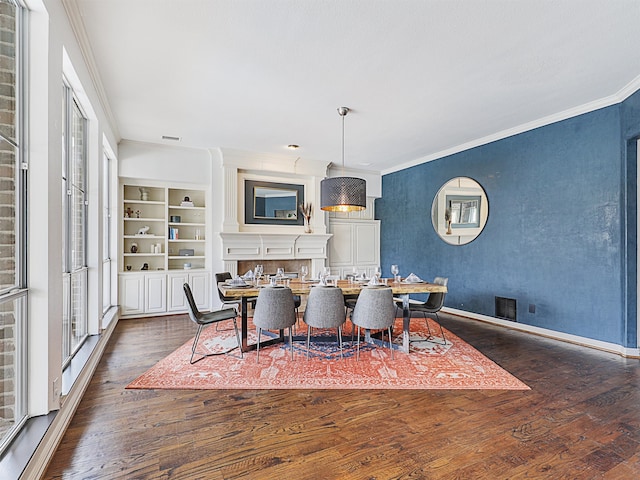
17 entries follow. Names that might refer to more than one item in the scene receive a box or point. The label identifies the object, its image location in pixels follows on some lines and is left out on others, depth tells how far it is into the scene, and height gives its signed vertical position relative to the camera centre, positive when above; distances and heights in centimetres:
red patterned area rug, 302 -126
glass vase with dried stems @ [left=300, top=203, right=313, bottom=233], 689 +57
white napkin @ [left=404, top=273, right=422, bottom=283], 449 -51
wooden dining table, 371 -55
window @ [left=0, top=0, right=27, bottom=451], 179 +9
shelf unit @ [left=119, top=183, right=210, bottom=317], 570 -10
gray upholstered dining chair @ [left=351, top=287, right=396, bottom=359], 358 -71
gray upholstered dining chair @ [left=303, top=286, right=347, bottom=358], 362 -69
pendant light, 409 +60
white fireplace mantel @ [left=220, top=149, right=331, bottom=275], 618 +37
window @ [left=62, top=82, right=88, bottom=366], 292 +17
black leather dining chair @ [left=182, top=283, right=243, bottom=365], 356 -81
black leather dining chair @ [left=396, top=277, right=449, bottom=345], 424 -80
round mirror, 557 +54
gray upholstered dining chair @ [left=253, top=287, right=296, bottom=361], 356 -70
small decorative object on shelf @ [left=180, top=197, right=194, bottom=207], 618 +73
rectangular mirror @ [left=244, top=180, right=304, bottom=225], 649 +79
